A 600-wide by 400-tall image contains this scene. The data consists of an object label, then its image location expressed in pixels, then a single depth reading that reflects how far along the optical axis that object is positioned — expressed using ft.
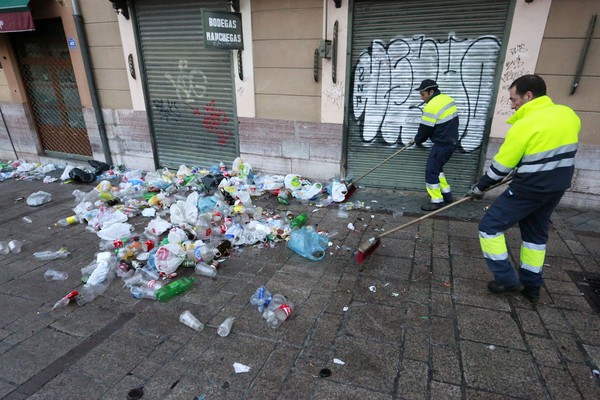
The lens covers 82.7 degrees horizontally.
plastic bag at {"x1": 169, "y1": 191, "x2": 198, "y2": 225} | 15.17
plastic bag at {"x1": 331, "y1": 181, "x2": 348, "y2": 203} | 17.88
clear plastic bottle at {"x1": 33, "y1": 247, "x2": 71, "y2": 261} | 13.34
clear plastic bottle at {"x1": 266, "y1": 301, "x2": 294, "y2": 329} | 9.50
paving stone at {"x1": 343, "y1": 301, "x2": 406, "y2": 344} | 8.98
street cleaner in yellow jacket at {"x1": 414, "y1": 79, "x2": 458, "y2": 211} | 15.19
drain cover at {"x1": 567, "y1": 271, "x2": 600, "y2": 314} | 10.07
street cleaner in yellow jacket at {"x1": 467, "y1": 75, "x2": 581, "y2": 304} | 8.48
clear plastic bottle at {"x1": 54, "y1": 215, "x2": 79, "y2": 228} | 16.24
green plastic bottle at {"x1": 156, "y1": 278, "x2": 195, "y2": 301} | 10.62
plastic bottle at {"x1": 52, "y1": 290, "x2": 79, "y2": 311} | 10.47
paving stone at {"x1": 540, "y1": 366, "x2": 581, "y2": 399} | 7.24
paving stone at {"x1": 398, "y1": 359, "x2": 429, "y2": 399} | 7.34
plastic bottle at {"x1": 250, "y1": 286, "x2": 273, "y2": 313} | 10.13
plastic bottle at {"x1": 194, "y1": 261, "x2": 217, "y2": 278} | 11.85
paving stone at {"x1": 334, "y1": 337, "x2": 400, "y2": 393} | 7.64
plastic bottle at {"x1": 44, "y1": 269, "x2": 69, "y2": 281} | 11.91
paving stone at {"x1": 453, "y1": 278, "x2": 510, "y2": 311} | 9.95
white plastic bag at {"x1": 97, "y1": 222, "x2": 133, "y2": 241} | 14.51
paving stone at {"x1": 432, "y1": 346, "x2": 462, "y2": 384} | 7.67
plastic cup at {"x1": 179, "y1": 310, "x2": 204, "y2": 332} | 9.38
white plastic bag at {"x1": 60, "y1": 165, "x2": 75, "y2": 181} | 23.52
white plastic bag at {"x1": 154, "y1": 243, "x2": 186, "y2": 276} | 11.80
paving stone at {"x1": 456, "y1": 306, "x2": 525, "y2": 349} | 8.69
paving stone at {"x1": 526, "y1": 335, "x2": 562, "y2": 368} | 8.03
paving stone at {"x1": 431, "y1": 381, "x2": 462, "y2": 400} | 7.25
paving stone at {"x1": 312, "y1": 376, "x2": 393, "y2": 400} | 7.29
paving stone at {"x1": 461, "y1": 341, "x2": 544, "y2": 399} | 7.39
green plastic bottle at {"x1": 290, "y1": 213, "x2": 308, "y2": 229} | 15.16
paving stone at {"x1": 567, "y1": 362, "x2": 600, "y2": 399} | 7.29
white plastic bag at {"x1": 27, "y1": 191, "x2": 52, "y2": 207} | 18.85
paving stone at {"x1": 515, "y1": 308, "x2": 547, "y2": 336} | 8.96
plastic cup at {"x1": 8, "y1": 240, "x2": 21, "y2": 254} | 13.94
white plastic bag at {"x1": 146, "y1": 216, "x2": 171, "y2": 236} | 14.64
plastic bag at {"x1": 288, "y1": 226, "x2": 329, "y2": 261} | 12.74
